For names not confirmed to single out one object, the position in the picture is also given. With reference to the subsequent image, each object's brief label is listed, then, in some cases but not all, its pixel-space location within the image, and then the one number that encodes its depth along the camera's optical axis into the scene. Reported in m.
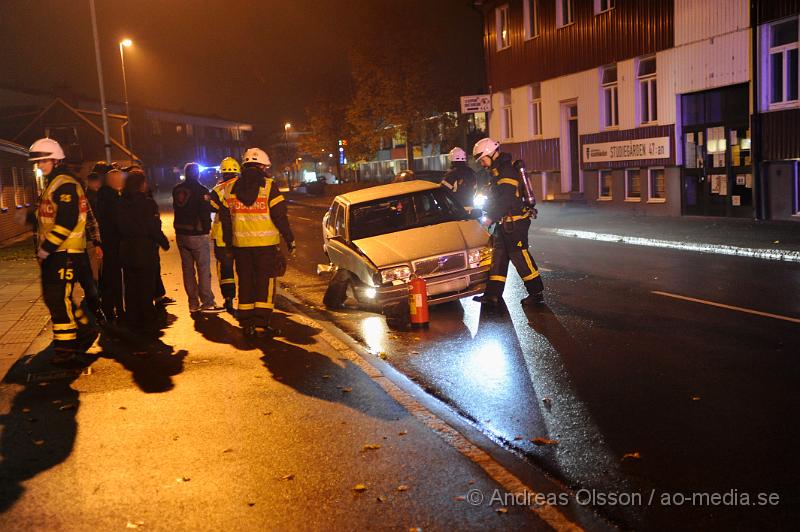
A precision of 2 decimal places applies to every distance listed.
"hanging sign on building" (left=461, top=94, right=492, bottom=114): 28.48
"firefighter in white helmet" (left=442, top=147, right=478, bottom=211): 12.37
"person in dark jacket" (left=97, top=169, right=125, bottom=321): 9.77
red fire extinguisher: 8.87
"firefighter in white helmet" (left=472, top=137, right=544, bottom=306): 9.67
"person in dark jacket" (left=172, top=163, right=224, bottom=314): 10.35
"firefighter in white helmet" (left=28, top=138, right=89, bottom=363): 7.60
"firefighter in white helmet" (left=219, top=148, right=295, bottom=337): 8.61
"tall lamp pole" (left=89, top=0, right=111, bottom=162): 27.40
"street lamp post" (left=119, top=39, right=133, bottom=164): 40.06
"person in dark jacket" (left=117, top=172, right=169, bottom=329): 9.31
